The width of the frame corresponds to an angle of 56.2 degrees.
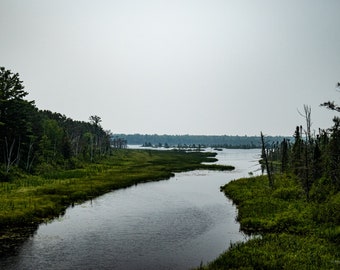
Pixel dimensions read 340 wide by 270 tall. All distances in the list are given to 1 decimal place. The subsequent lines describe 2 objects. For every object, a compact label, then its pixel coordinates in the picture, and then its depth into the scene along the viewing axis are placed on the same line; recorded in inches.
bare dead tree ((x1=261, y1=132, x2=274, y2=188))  2035.9
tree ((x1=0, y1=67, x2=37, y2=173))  2805.1
